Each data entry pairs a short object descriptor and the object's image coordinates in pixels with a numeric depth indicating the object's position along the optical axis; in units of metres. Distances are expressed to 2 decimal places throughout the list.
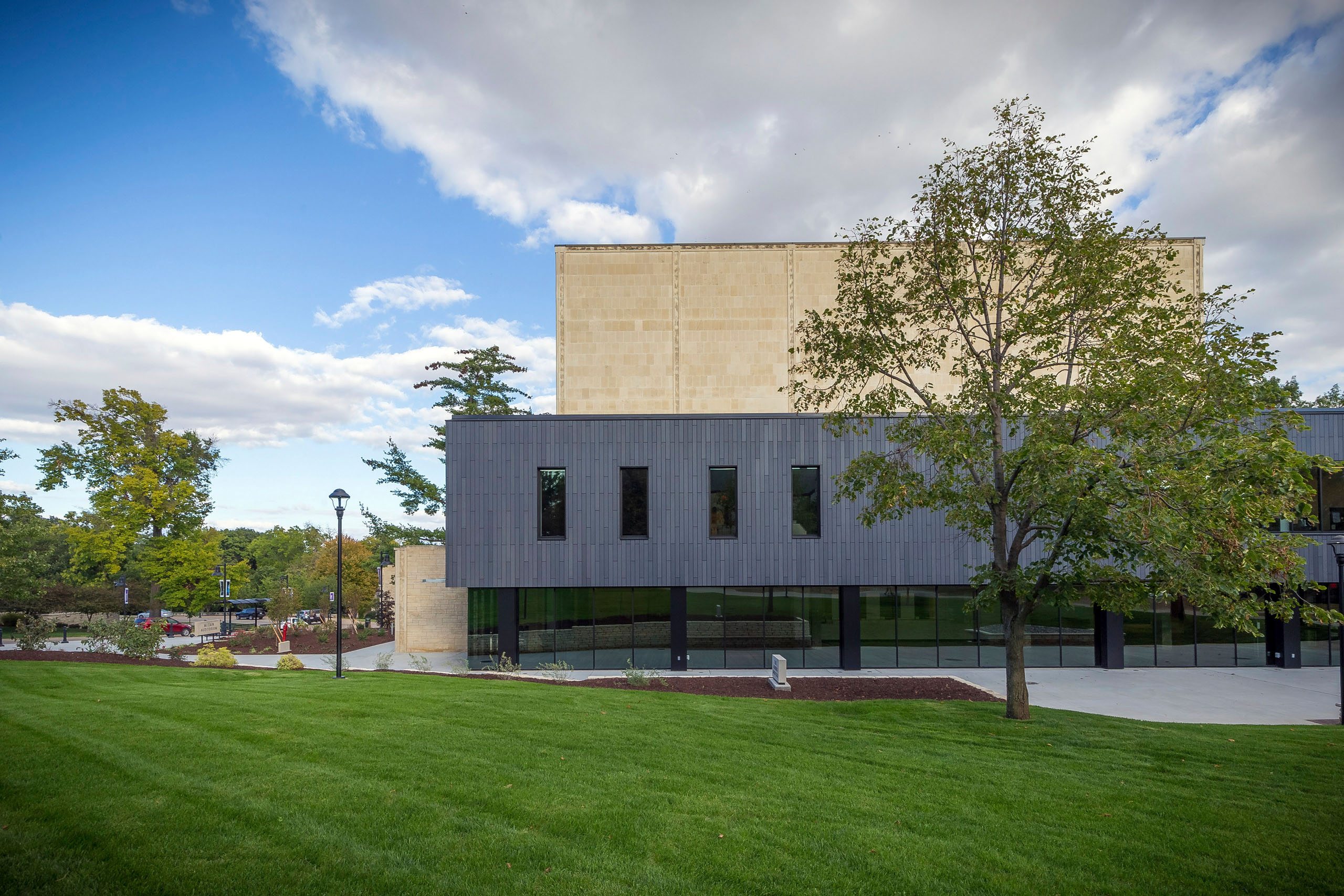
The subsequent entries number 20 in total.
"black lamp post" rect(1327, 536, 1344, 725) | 13.57
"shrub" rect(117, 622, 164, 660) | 19.50
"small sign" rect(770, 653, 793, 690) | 16.62
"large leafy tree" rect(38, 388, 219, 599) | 32.81
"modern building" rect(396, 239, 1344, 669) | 19.62
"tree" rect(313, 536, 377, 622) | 33.22
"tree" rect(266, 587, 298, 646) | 29.44
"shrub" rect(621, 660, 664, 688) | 16.66
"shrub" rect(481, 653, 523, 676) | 18.86
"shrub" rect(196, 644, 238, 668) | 18.09
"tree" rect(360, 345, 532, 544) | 36.22
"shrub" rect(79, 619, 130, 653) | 20.28
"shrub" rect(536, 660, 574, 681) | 18.59
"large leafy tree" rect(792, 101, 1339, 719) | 9.51
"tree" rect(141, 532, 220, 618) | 31.83
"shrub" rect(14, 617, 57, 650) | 20.97
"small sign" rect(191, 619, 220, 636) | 34.19
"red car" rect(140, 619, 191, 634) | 33.38
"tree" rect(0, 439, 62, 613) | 23.98
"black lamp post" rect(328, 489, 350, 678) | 15.76
